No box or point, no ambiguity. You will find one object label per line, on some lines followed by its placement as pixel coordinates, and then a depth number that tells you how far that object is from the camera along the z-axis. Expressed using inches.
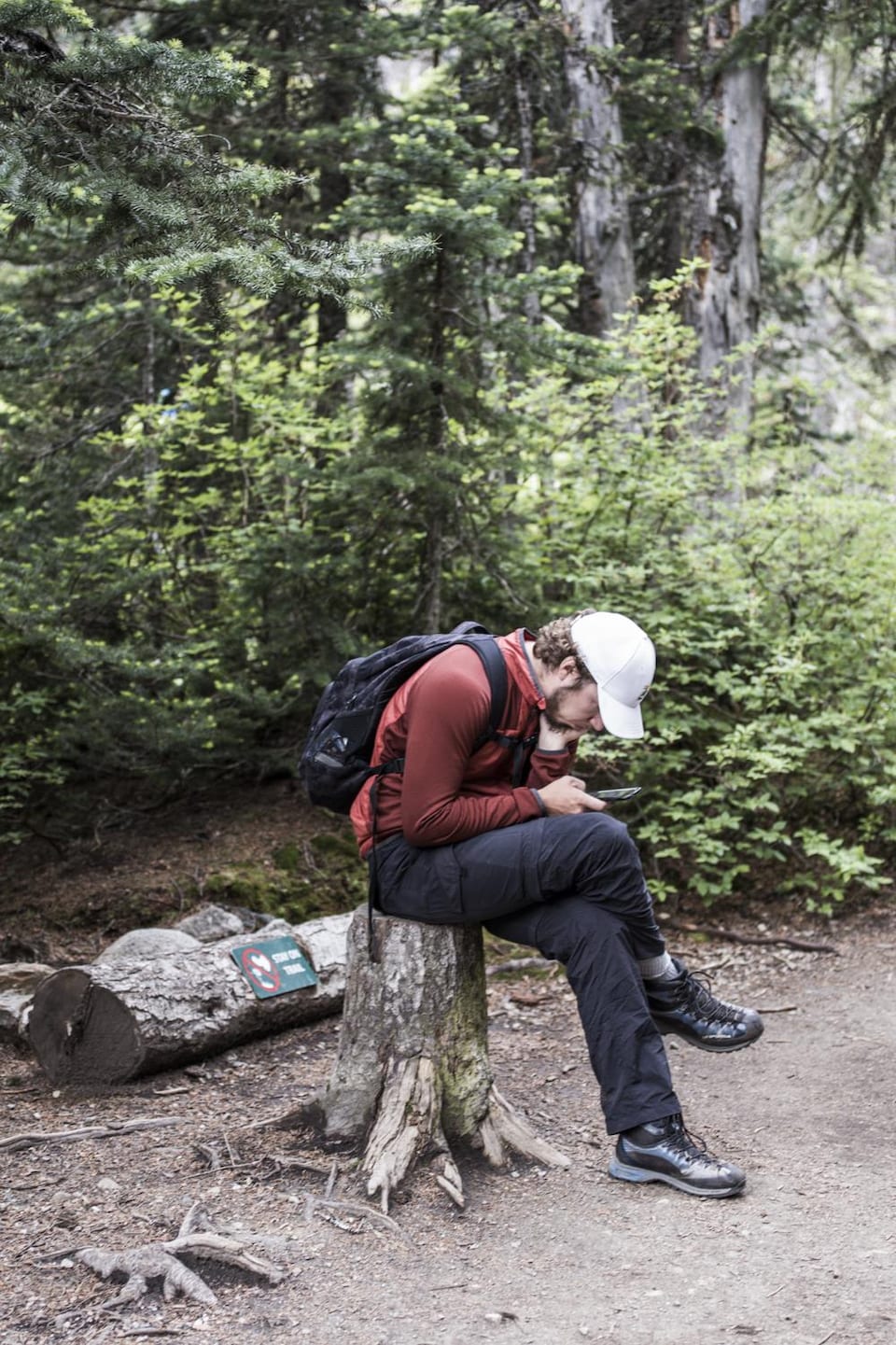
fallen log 178.4
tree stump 143.6
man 135.7
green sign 200.5
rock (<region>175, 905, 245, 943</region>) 234.2
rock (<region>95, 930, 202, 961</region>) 215.5
